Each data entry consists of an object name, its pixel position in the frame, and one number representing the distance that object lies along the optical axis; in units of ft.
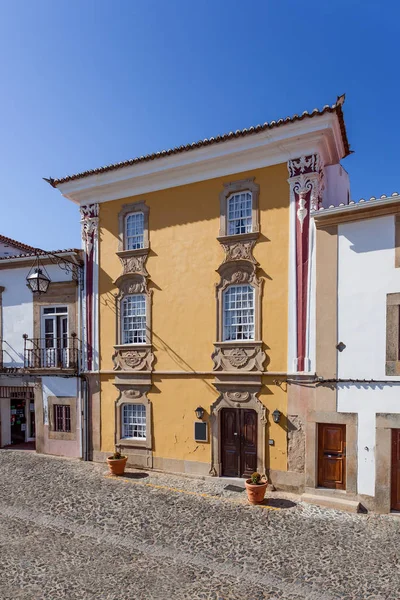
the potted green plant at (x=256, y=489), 35.99
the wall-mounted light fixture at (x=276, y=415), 39.24
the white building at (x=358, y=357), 33.99
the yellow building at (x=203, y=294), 39.58
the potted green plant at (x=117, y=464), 44.16
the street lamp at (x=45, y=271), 48.34
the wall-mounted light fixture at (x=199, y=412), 42.96
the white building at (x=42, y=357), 51.05
